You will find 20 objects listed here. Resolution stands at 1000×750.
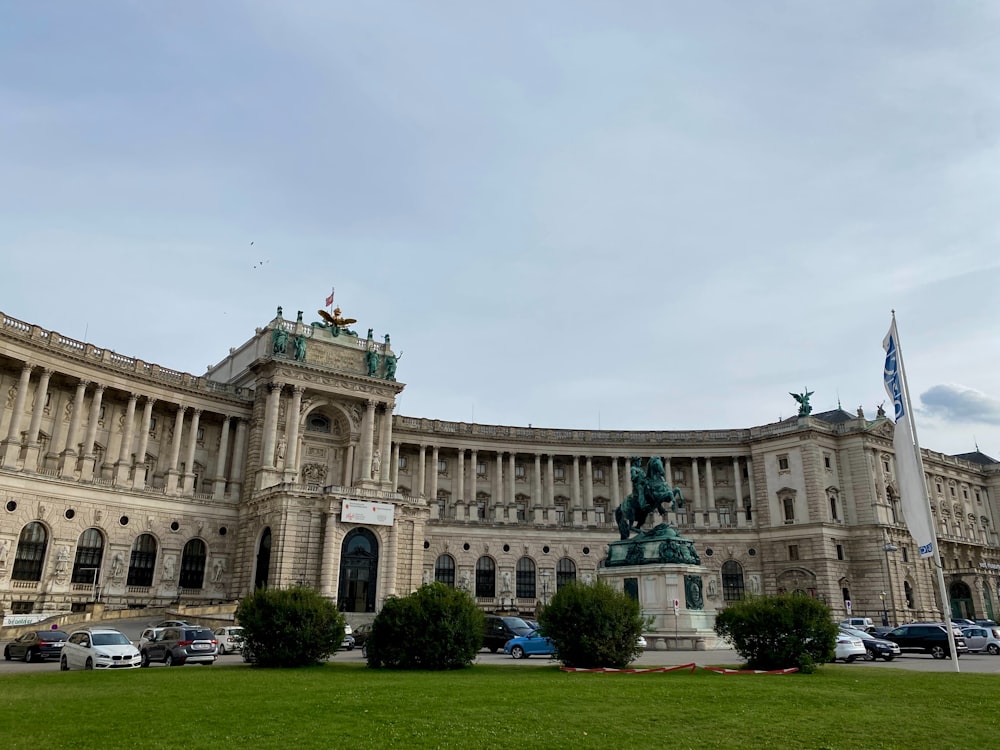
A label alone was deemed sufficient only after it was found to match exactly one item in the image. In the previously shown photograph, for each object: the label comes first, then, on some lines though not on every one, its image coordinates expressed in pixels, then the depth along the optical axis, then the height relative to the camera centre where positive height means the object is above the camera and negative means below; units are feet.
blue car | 116.57 -4.03
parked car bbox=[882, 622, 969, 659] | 122.72 -2.93
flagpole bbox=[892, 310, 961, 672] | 86.56 +17.34
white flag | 90.99 +16.38
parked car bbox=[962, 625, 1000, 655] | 128.88 -3.03
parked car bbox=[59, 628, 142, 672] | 89.66 -3.77
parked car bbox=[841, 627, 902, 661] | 113.70 -4.10
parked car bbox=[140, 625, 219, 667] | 98.48 -3.67
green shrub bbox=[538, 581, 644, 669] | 86.38 -0.92
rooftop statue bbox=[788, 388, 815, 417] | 261.44 +67.21
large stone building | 181.88 +34.13
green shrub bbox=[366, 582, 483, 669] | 87.20 -1.53
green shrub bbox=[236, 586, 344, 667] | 89.45 -1.16
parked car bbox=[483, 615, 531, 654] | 125.49 -1.97
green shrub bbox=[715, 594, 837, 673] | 82.33 -1.32
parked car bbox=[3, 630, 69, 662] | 103.78 -3.79
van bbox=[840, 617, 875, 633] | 176.30 -0.66
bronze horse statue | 128.67 +18.70
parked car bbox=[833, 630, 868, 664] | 107.14 -3.85
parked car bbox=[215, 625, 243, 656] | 116.98 -3.03
